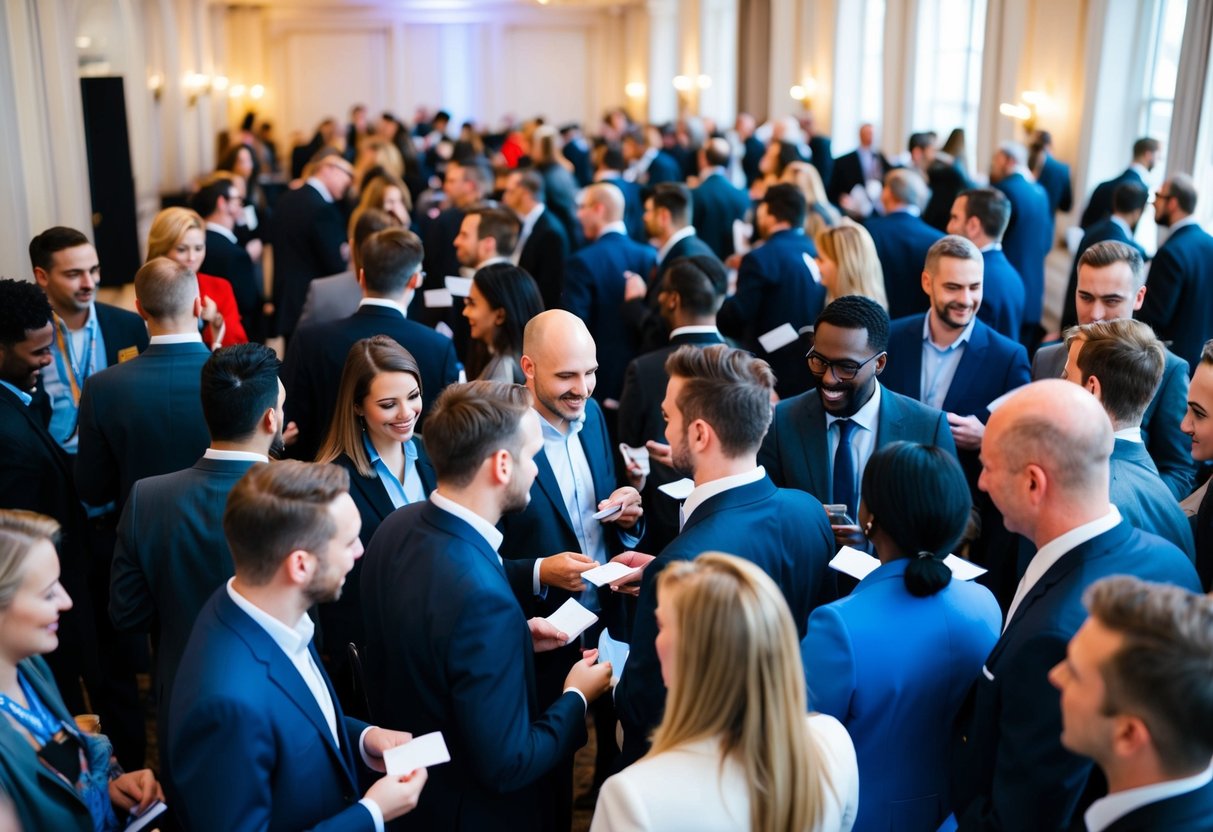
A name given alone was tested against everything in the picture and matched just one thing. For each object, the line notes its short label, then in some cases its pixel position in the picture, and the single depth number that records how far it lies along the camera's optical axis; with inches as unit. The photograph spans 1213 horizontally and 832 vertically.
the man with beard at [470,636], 89.4
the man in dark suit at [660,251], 226.4
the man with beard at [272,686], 77.2
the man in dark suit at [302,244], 280.4
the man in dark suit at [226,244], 243.0
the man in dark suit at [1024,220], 311.3
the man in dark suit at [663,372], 156.5
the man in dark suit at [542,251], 255.4
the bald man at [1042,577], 79.7
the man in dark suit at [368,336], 166.4
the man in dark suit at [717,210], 359.3
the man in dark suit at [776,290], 220.5
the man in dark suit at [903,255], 235.9
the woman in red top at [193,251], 197.0
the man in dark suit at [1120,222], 245.9
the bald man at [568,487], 127.8
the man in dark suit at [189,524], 108.1
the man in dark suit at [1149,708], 63.8
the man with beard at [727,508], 96.3
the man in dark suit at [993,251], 201.6
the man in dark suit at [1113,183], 295.3
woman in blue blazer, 86.8
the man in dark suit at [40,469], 137.6
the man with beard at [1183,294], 222.4
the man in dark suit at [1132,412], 111.5
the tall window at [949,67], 463.2
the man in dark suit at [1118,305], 145.6
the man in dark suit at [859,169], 438.3
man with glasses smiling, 129.5
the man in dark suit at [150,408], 135.9
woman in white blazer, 67.7
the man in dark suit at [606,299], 237.5
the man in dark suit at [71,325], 168.6
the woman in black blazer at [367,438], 128.6
